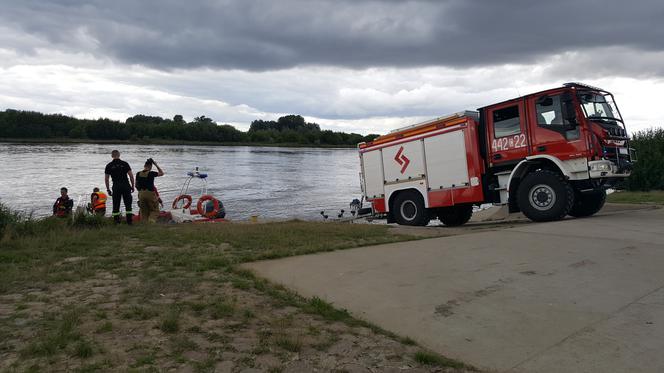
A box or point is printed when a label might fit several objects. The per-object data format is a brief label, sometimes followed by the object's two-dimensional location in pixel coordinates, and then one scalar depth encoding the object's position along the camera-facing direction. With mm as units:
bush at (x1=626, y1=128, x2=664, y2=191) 22688
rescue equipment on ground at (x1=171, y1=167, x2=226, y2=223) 14805
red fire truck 10633
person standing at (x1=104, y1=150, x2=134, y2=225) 11742
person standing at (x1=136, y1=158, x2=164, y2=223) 12625
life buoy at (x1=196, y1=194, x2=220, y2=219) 15047
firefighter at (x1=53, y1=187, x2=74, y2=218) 13875
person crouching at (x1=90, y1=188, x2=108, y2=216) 14422
